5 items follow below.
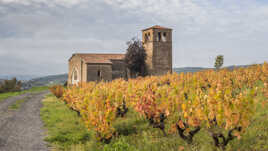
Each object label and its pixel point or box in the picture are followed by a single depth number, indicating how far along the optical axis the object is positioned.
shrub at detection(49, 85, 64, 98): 25.27
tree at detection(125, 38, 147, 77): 44.31
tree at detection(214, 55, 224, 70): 53.34
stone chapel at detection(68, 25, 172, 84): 42.88
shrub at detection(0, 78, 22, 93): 65.50
